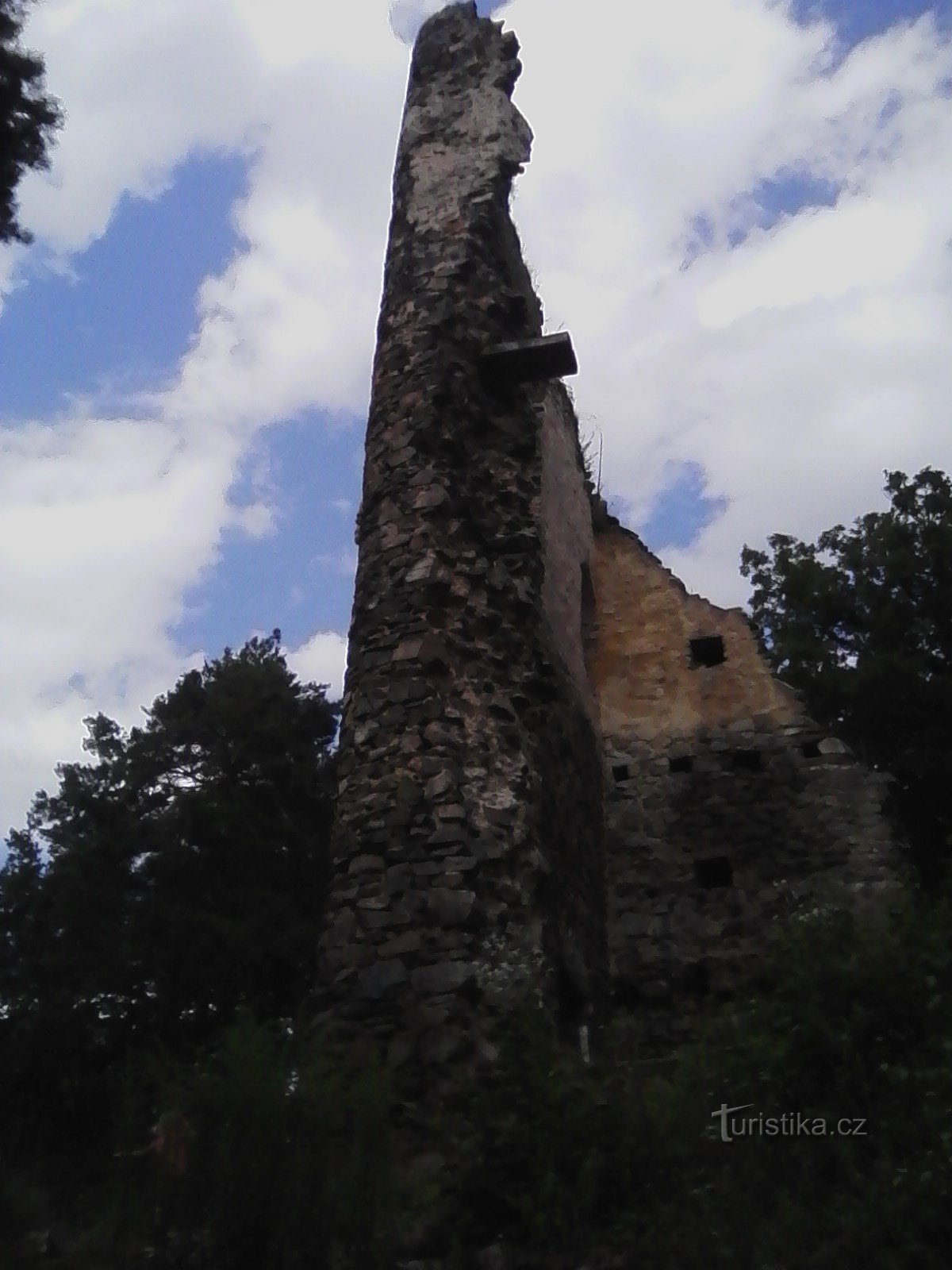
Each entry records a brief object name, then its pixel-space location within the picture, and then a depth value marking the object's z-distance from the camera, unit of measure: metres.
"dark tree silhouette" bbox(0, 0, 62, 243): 6.34
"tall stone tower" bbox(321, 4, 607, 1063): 6.20
